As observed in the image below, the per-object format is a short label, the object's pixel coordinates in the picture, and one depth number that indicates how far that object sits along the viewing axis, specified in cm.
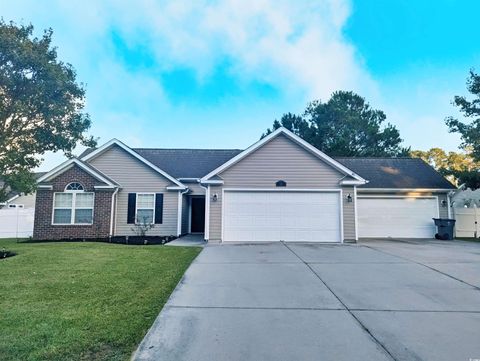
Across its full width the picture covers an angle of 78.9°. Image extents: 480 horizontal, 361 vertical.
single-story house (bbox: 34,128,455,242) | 1337
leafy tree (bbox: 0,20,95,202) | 1463
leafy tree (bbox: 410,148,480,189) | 3609
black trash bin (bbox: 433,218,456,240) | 1547
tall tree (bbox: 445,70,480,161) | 1745
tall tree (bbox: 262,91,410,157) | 3328
